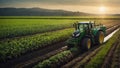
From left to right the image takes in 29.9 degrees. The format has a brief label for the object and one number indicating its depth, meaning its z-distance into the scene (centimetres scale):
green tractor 1780
